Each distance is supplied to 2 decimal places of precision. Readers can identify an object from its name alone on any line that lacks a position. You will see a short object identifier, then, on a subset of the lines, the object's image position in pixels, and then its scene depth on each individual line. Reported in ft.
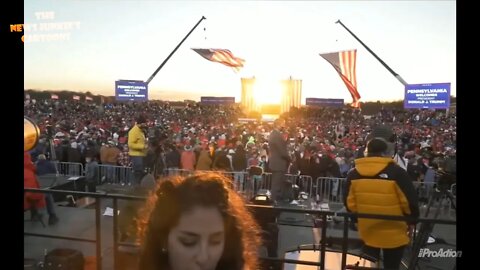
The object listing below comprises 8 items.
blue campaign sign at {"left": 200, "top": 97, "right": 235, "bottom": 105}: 80.96
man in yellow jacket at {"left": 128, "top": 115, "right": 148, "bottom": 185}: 18.48
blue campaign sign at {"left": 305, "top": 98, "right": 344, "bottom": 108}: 79.35
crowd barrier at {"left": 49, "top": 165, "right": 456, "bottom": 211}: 20.58
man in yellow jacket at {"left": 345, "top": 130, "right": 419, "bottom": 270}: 7.75
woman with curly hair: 3.62
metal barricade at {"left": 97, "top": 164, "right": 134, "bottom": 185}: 23.14
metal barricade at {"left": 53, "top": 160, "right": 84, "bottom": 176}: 23.50
